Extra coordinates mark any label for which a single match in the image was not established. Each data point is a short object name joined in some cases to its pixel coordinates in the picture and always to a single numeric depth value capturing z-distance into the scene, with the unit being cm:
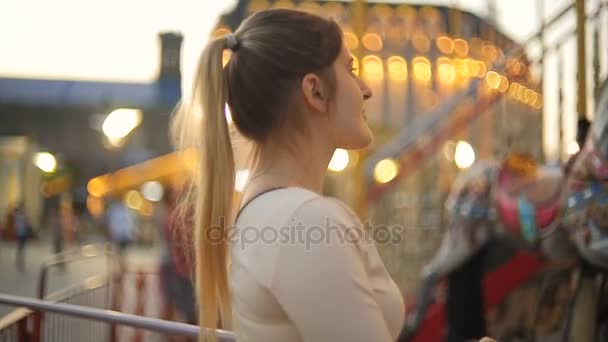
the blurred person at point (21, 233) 1313
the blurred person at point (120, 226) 1277
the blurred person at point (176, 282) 623
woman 102
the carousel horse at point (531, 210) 258
